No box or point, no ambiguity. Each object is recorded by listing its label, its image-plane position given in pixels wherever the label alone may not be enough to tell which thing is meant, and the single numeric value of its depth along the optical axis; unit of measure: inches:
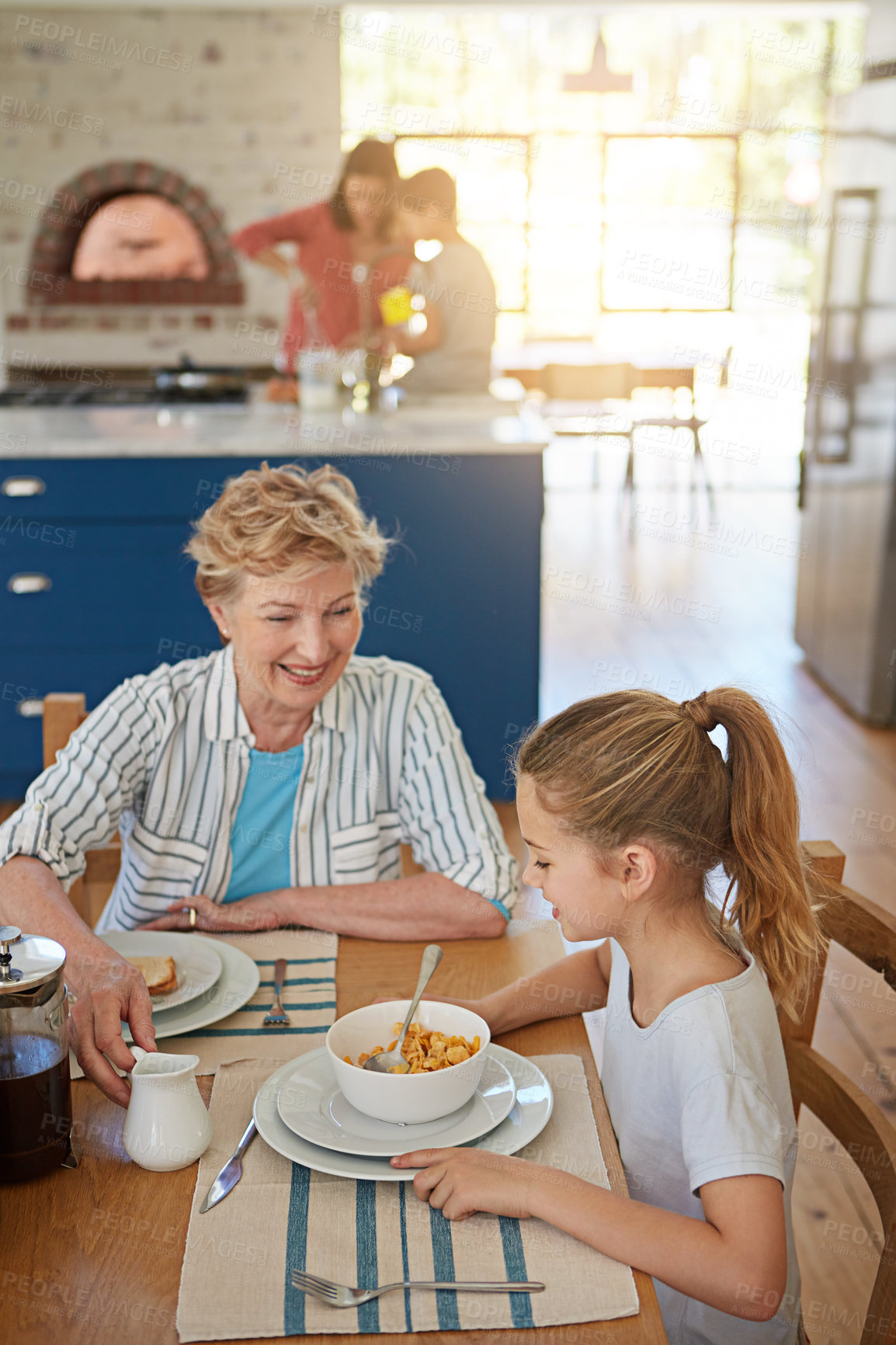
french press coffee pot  34.2
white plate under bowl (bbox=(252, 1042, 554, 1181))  35.2
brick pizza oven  243.6
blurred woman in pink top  154.9
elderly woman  54.1
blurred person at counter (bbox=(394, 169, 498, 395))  149.4
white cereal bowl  36.1
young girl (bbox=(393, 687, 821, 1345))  39.8
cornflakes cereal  38.2
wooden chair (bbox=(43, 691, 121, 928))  58.2
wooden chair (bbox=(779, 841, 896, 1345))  40.5
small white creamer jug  35.3
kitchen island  121.0
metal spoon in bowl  38.7
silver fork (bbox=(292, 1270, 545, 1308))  30.7
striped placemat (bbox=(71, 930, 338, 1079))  42.4
